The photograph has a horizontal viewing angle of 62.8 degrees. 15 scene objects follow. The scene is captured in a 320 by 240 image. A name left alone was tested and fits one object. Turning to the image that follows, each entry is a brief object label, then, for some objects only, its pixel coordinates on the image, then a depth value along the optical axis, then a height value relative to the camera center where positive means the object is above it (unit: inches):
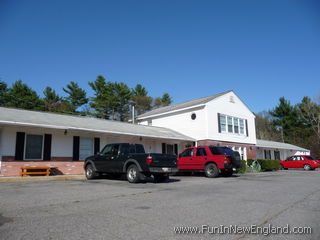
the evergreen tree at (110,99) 1792.6 +432.1
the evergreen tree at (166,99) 2189.3 +521.6
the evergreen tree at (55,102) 1711.4 +405.8
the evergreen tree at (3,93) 1533.0 +407.0
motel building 583.5 +82.2
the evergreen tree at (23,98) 1540.4 +386.6
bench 561.0 -17.1
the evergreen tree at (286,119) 2289.6 +363.0
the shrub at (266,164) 969.5 -13.2
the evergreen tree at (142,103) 2052.2 +456.4
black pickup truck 433.1 -1.9
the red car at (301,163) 1090.1 -12.2
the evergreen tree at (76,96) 1823.6 +460.0
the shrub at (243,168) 785.6 -22.1
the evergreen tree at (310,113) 2098.5 +382.3
